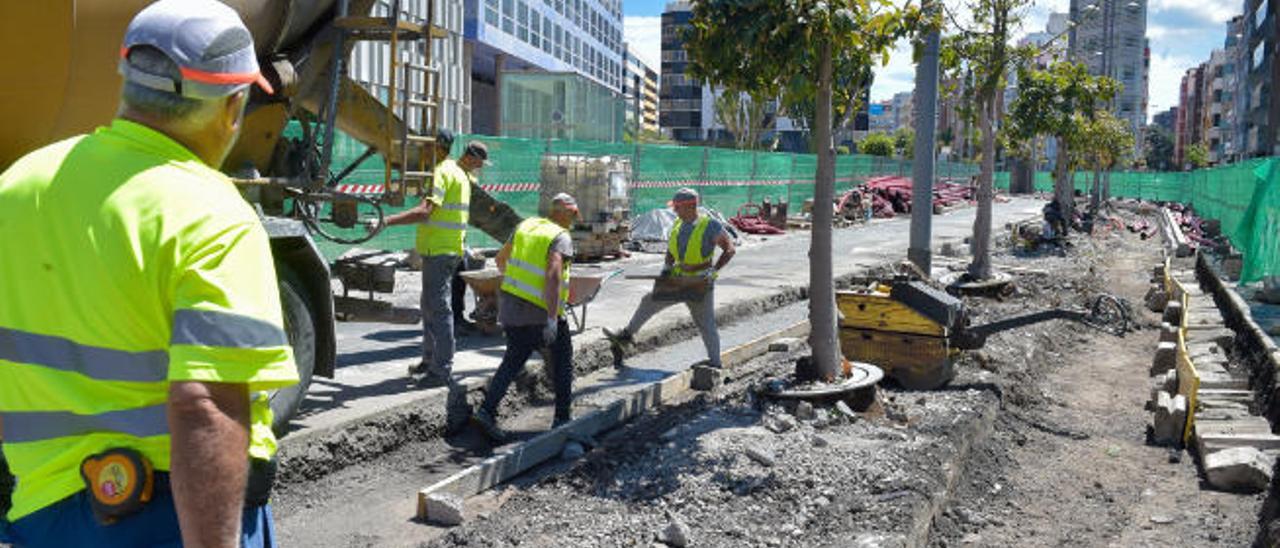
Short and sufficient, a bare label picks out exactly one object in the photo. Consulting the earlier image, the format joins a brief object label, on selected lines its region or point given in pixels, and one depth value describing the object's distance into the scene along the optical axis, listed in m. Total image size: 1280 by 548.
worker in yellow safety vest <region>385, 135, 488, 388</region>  7.54
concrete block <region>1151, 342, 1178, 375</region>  10.54
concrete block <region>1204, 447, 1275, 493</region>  6.57
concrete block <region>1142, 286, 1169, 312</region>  15.38
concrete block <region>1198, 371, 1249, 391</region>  8.48
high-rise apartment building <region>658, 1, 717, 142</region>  133.50
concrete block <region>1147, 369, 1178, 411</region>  8.95
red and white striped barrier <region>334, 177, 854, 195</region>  10.84
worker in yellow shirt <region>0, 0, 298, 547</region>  1.85
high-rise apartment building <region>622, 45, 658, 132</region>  130.62
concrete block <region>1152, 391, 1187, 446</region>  7.86
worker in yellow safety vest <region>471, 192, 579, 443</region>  6.69
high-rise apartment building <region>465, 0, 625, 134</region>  36.03
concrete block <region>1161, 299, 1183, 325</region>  13.07
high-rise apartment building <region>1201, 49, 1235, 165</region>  104.31
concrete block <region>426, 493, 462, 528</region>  5.36
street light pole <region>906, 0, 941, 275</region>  12.88
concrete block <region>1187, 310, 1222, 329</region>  11.67
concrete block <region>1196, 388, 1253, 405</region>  8.08
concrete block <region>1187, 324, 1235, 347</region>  10.59
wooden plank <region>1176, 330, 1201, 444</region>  7.82
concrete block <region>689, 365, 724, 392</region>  8.74
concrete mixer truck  4.34
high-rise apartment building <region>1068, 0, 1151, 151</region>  61.25
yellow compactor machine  8.36
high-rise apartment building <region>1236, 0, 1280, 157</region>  60.19
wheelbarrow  8.74
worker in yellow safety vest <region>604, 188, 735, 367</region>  8.70
